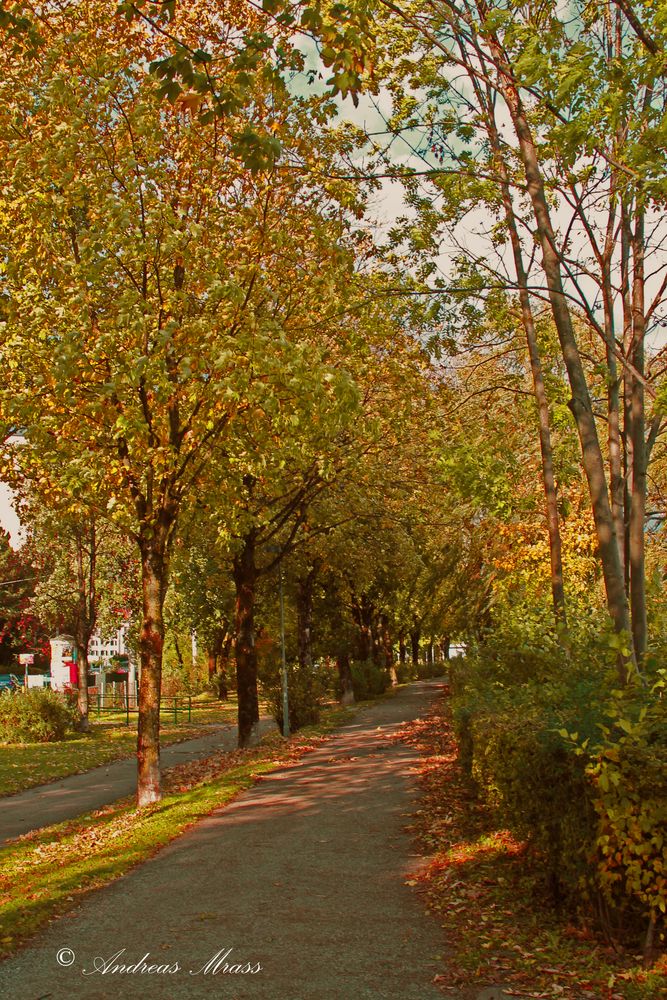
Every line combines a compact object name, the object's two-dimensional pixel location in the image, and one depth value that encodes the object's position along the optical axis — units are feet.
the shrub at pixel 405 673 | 194.59
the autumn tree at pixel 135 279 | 38.99
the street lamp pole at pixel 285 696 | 71.54
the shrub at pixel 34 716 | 91.86
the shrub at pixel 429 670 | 206.39
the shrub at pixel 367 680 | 126.36
